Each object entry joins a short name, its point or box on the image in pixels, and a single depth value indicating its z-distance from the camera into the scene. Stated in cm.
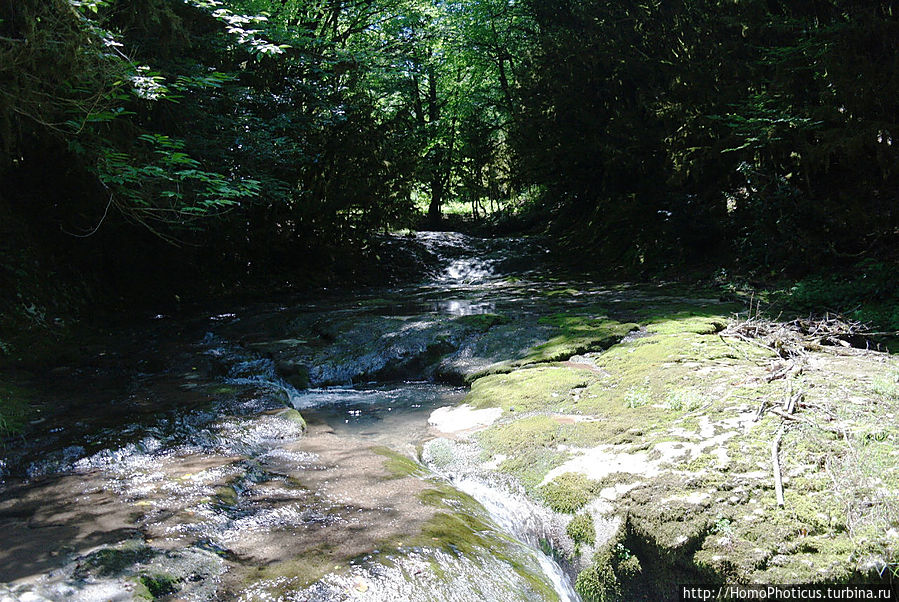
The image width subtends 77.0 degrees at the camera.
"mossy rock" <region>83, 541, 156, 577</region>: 260
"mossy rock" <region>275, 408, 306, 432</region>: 510
